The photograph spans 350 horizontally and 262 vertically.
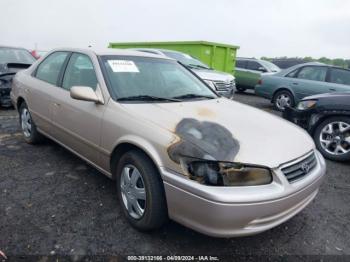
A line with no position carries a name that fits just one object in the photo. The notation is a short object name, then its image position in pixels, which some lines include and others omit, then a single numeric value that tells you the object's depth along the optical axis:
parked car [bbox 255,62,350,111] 7.80
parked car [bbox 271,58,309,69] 16.89
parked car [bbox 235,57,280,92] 12.48
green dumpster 11.15
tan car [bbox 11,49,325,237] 2.06
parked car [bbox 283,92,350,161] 4.44
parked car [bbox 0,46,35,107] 6.62
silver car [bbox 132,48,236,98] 7.82
